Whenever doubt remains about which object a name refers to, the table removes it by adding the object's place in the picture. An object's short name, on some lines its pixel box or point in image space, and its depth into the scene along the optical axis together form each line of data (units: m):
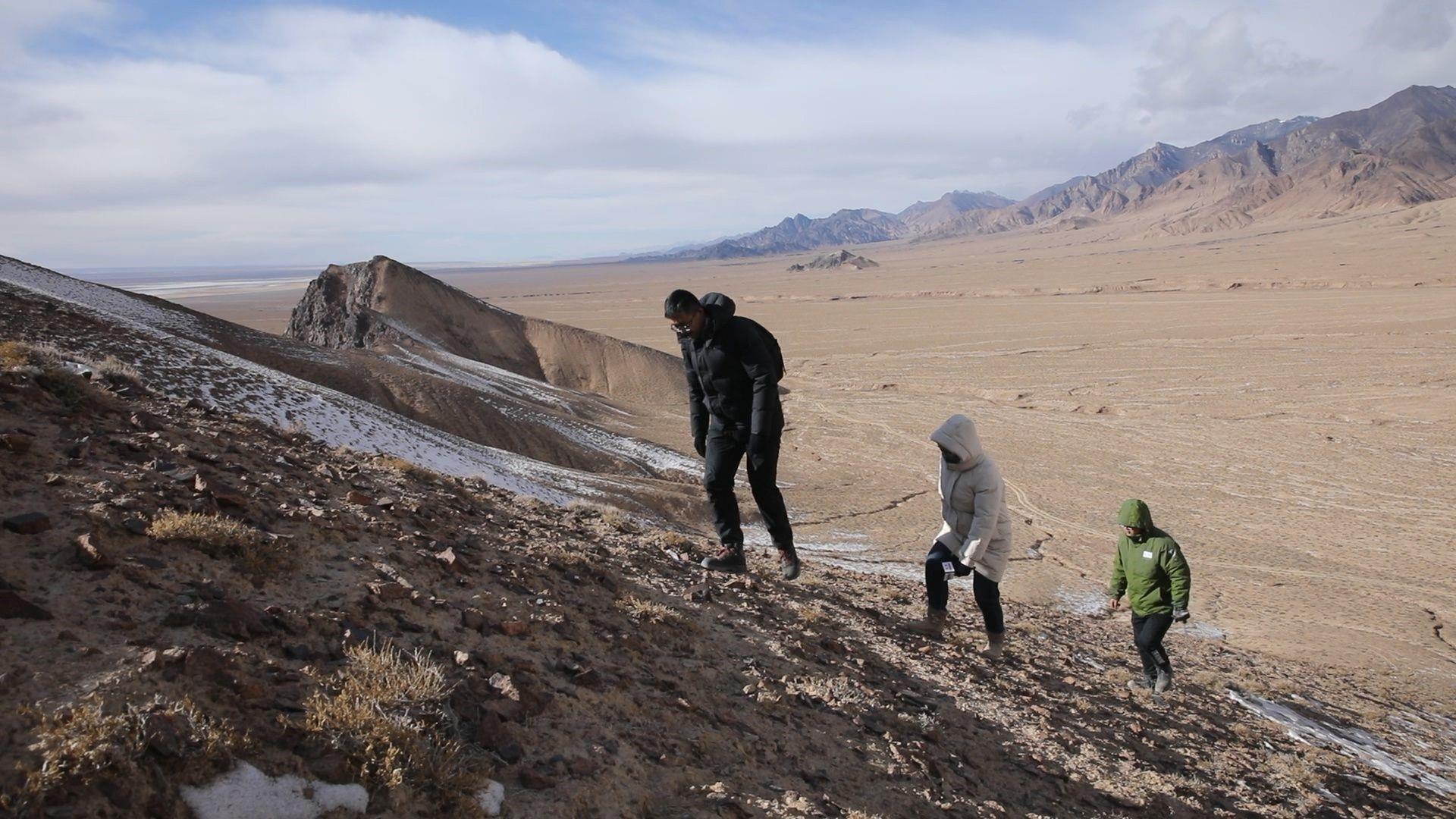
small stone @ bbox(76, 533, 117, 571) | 3.22
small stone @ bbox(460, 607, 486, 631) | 3.82
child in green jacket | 5.63
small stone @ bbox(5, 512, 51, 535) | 3.33
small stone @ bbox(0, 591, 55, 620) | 2.80
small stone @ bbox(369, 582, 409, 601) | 3.79
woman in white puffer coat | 5.14
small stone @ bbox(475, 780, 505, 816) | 2.65
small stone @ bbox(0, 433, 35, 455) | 4.00
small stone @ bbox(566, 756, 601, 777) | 2.99
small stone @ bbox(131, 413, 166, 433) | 5.12
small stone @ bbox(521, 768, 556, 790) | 2.85
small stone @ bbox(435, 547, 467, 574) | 4.47
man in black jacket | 5.07
